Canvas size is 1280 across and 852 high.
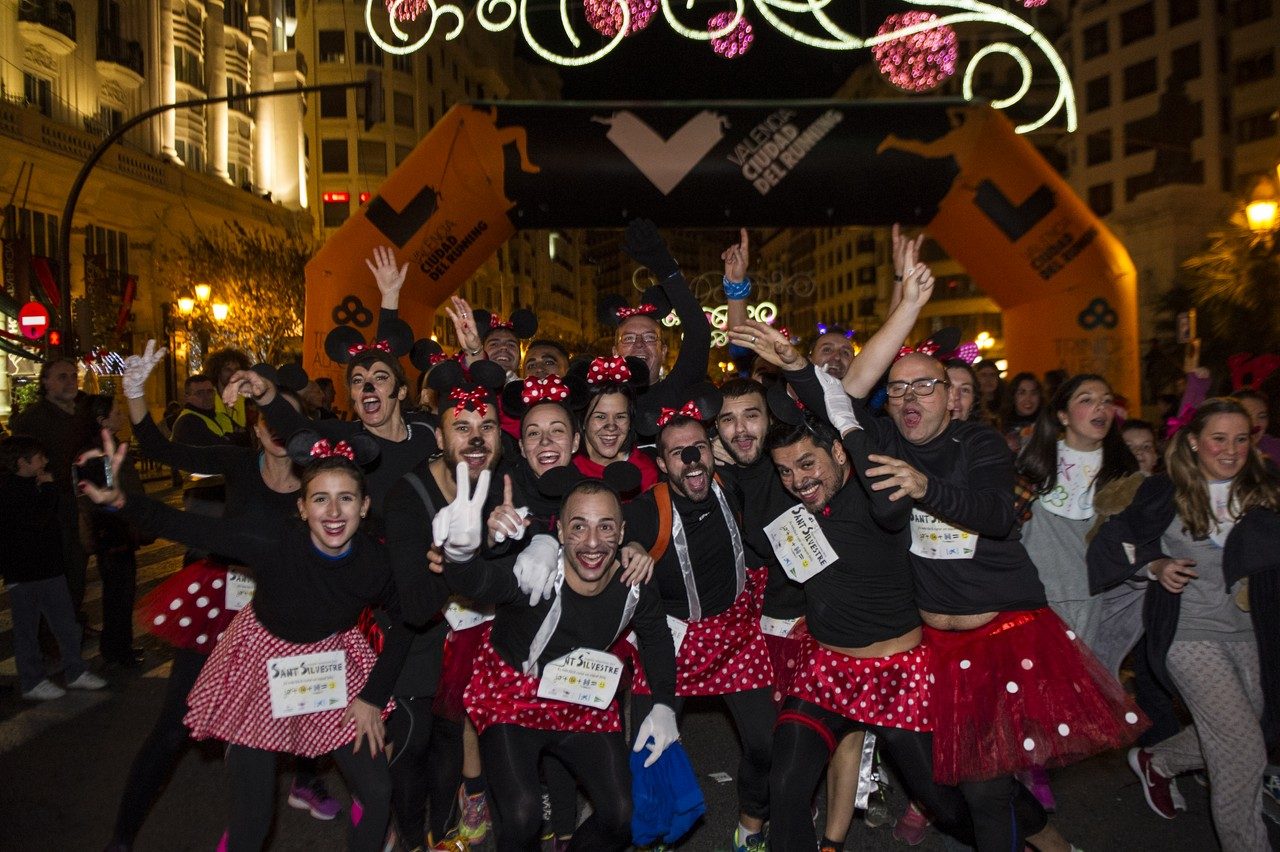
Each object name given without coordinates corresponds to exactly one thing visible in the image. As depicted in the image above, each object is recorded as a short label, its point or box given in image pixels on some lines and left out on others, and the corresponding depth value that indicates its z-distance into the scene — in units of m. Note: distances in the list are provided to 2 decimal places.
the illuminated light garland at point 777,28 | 10.42
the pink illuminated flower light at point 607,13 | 10.63
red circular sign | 19.27
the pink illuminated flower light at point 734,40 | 10.96
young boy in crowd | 6.47
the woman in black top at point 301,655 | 3.59
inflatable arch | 10.48
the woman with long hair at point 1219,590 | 3.77
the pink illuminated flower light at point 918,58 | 10.79
